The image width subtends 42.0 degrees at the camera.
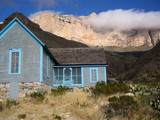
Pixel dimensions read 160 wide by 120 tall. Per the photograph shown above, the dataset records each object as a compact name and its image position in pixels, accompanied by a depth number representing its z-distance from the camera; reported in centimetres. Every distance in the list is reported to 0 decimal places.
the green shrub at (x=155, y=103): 999
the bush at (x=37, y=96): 1257
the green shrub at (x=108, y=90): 1327
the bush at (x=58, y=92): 1380
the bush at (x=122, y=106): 970
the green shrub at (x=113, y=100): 1030
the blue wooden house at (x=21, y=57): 1595
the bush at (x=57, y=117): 941
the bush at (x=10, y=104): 1141
